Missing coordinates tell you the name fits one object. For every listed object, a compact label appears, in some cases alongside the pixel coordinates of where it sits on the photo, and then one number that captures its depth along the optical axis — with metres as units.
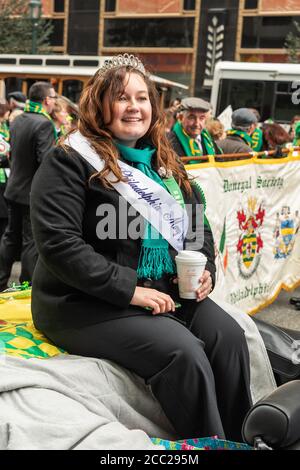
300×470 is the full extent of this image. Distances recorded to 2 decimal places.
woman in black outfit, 2.38
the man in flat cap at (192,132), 6.24
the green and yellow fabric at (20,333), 2.42
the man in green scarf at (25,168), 6.09
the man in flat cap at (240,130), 7.15
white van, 16.75
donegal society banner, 5.25
